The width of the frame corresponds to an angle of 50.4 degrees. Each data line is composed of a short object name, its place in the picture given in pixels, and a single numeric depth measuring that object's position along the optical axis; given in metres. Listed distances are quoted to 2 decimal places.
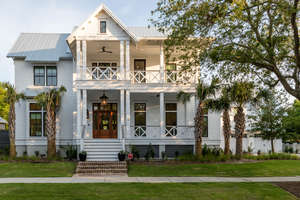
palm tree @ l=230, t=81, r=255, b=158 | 17.19
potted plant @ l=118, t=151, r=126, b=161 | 16.39
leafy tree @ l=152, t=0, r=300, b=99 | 11.01
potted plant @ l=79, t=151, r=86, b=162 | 16.30
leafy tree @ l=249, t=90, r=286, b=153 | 22.53
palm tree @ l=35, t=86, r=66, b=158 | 18.39
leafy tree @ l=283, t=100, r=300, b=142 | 22.81
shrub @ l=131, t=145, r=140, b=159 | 17.80
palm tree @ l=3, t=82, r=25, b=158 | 18.41
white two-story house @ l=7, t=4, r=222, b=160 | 18.47
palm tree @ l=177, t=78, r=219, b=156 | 17.47
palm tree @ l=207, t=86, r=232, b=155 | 17.84
